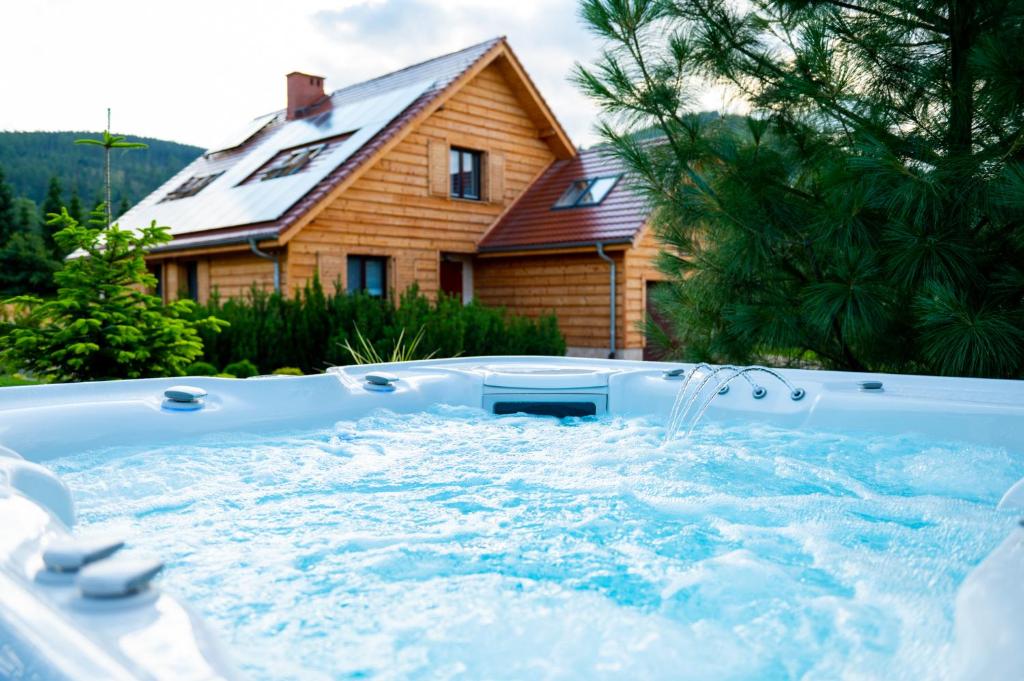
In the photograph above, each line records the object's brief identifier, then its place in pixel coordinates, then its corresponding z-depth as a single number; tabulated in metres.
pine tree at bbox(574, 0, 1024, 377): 3.95
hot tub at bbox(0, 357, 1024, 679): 1.33
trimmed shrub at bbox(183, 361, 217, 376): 6.07
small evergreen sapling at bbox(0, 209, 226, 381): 4.96
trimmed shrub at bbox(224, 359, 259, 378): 6.38
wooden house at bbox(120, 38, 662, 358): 10.07
